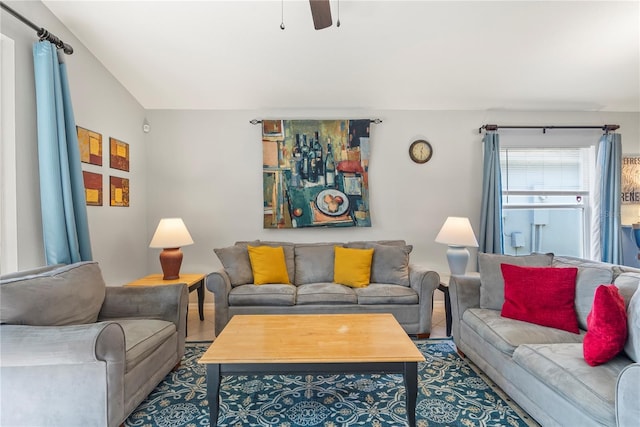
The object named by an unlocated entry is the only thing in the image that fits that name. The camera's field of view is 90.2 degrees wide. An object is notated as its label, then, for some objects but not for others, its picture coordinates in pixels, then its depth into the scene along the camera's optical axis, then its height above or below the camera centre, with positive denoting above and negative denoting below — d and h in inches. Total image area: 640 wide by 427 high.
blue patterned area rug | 72.3 -47.8
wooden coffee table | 66.7 -31.3
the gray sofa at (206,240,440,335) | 117.5 -32.7
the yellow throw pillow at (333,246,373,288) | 129.1 -24.0
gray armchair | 58.9 -30.1
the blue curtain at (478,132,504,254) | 149.2 +2.6
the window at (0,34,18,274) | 81.6 +10.9
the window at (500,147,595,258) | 160.2 +5.3
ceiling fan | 71.4 +46.2
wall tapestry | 152.6 +17.2
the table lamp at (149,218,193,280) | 125.8 -13.8
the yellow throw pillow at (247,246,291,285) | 128.3 -22.9
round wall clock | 157.8 +28.9
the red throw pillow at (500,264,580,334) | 83.0 -23.7
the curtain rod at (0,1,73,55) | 77.3 +46.9
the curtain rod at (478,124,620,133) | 152.4 +40.1
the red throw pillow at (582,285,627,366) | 60.6 -23.4
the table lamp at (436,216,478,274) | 129.5 -12.9
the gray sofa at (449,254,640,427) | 52.7 -30.6
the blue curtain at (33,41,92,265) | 84.8 +14.5
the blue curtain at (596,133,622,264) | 149.4 +6.9
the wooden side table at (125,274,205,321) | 121.5 -27.9
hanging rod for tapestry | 153.7 +42.5
